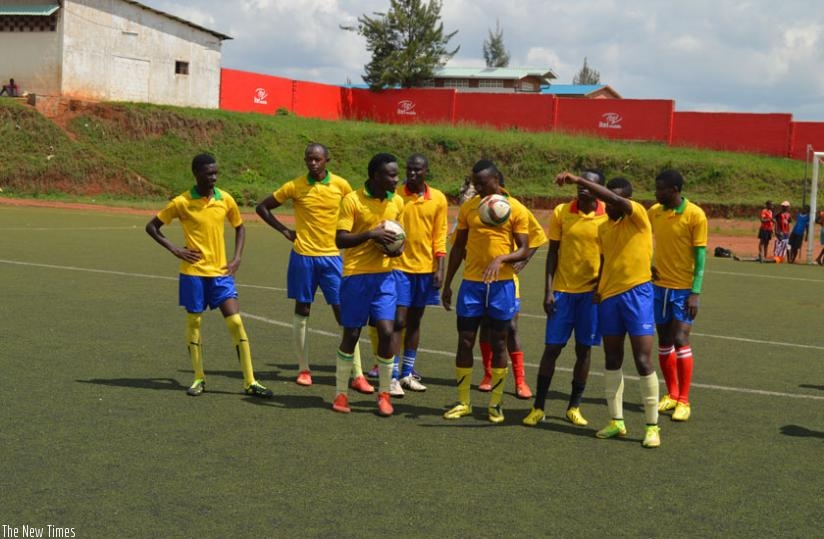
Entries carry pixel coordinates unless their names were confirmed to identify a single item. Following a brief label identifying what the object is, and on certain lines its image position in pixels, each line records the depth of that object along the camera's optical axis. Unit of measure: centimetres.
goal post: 2656
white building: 4716
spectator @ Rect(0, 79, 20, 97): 4738
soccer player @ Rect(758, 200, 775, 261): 2823
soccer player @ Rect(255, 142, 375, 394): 976
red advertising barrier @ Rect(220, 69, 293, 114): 5622
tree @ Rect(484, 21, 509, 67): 12038
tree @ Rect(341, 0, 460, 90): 7169
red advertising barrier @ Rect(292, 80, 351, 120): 5906
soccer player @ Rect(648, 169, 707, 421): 884
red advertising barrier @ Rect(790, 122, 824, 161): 4794
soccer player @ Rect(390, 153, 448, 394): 930
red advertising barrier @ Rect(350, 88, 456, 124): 5731
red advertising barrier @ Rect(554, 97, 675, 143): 5197
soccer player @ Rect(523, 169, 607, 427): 841
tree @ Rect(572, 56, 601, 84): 12512
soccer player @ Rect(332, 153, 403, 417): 841
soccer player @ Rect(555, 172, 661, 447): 776
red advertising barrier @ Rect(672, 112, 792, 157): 4953
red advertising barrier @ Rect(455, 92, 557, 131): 5444
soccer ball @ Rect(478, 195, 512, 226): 828
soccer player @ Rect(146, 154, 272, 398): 897
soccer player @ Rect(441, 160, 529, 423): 838
